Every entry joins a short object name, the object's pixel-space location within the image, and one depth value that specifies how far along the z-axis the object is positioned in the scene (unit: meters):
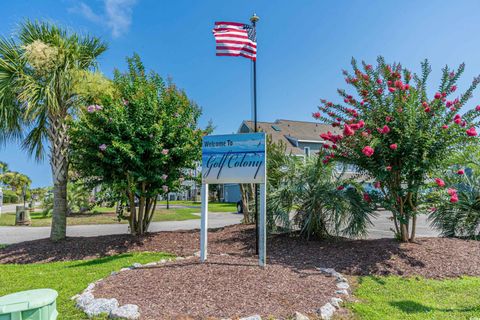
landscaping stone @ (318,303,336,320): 3.13
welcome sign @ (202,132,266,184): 5.09
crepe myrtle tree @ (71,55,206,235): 6.33
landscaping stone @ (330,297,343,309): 3.42
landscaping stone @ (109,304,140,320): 3.03
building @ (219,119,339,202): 26.08
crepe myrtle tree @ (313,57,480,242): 5.35
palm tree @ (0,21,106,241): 6.97
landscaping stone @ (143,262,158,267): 4.97
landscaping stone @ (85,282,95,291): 3.94
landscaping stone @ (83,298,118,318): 3.19
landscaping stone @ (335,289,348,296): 3.81
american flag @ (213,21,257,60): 6.30
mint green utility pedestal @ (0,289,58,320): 2.20
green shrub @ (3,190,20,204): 31.02
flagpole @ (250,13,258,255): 6.41
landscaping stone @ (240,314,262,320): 2.99
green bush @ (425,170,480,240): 6.79
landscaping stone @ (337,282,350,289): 4.01
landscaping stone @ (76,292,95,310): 3.42
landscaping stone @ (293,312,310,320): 3.01
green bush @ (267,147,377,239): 6.21
